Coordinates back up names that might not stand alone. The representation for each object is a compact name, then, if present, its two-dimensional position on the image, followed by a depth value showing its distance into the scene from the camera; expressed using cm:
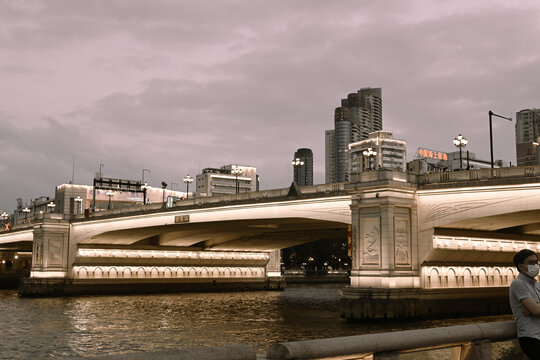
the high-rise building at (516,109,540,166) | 8465
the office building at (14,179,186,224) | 16400
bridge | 3981
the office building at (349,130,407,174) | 16714
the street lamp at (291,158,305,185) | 5892
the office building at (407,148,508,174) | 6731
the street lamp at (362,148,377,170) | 4650
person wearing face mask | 771
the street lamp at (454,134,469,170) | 4309
